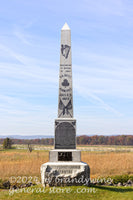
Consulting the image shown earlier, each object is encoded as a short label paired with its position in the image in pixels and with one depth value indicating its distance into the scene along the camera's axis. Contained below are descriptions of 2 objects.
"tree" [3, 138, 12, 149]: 45.51
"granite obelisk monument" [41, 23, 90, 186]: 10.51
